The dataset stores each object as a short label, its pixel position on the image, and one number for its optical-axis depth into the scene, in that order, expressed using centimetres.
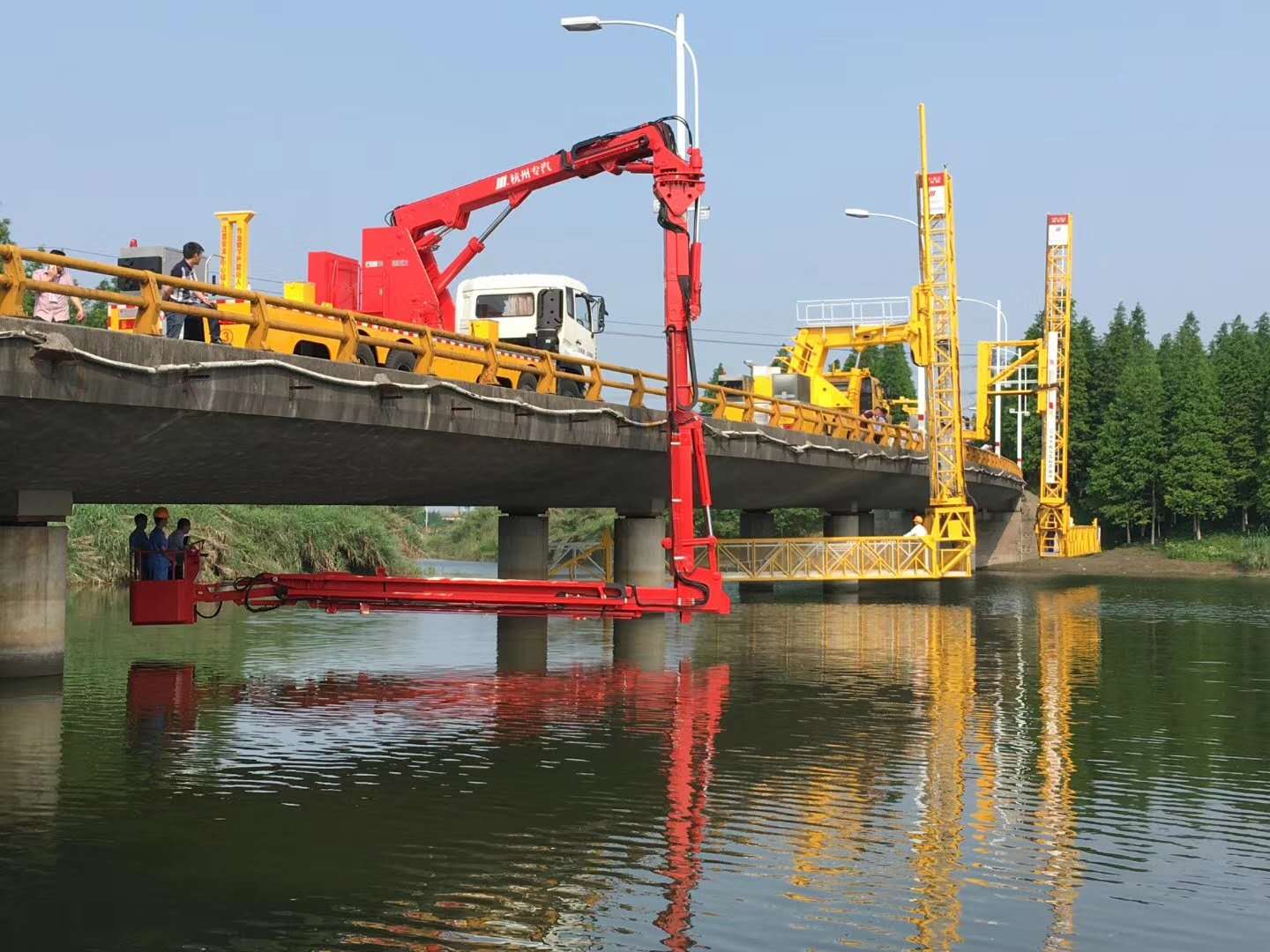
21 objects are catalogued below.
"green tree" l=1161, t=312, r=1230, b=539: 11650
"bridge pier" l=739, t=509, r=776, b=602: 6259
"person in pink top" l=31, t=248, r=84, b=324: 2194
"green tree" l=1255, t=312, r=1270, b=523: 11325
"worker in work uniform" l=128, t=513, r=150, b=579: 3000
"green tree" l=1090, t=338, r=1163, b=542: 12244
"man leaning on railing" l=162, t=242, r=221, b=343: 2498
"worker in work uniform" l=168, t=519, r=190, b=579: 3047
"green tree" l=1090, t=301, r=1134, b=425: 13962
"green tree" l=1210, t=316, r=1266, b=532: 11831
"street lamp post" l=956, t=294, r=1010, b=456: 10779
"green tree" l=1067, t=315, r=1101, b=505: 13688
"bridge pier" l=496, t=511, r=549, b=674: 3531
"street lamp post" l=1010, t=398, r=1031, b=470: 11731
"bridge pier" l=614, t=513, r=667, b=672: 3497
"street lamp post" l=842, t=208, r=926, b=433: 7406
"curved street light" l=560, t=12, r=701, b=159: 3388
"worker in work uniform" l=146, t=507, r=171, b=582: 3012
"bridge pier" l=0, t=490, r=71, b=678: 2628
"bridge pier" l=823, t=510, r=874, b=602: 6225
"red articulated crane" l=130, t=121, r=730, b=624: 3009
